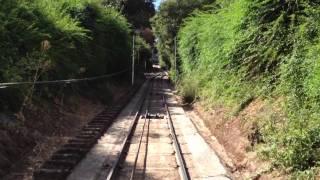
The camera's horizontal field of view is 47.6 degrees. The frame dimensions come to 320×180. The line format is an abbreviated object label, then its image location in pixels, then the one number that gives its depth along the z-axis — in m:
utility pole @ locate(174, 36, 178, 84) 33.31
